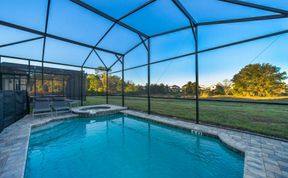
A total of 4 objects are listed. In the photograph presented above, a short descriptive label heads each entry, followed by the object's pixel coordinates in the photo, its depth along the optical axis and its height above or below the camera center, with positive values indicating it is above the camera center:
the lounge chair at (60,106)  6.14 -0.82
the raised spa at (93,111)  6.34 -1.16
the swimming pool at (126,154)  2.41 -1.57
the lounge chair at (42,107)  5.64 -0.82
